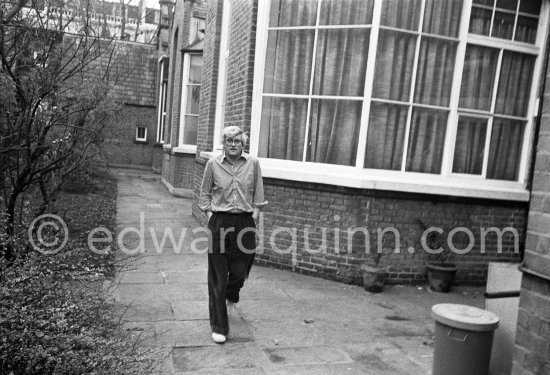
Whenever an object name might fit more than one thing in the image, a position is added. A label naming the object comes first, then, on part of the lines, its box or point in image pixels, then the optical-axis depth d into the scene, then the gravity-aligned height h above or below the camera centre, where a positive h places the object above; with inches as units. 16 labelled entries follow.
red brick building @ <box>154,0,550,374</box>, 256.7 +10.7
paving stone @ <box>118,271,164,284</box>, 245.9 -77.1
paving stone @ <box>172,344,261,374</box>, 157.9 -74.7
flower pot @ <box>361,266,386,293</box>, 246.7 -65.8
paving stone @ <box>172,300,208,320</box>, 201.5 -75.7
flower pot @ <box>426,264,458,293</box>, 255.1 -64.3
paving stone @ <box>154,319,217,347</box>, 175.3 -75.2
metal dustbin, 145.0 -55.1
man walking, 178.9 -29.7
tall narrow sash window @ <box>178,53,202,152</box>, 582.9 +36.3
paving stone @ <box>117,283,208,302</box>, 221.6 -76.3
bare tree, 205.2 +11.4
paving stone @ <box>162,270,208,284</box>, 252.4 -76.8
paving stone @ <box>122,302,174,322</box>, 195.9 -75.8
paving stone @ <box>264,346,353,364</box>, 166.7 -74.0
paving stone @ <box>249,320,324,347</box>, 181.2 -74.3
